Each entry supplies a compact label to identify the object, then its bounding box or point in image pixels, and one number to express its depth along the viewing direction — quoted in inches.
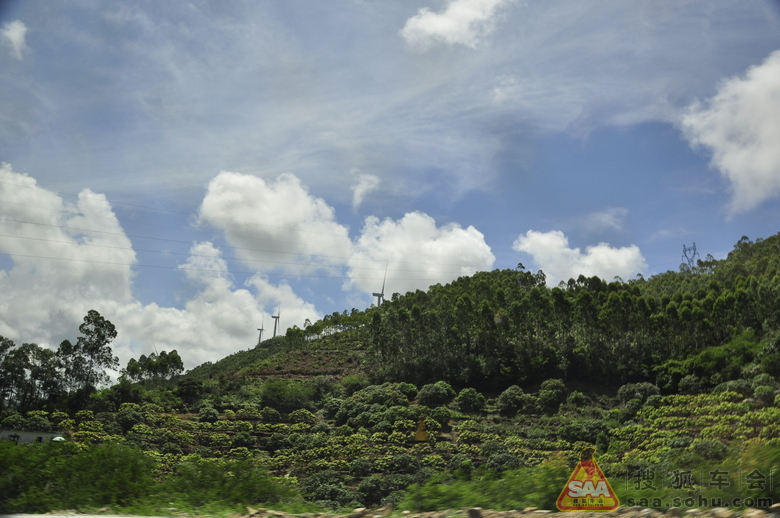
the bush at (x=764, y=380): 1264.5
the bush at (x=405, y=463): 1070.4
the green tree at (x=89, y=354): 1836.9
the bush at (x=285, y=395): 1908.2
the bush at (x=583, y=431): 1323.8
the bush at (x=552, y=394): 1707.7
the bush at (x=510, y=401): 1722.4
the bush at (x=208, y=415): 1737.2
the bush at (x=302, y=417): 1741.3
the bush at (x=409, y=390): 1971.0
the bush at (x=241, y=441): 1475.1
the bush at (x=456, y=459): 1021.3
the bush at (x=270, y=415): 1766.6
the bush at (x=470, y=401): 1756.9
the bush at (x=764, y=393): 1173.1
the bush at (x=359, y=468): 1043.9
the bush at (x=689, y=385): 1560.0
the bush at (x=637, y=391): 1621.1
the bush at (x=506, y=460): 886.0
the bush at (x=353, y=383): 2120.2
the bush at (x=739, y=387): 1316.9
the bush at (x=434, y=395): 1817.2
